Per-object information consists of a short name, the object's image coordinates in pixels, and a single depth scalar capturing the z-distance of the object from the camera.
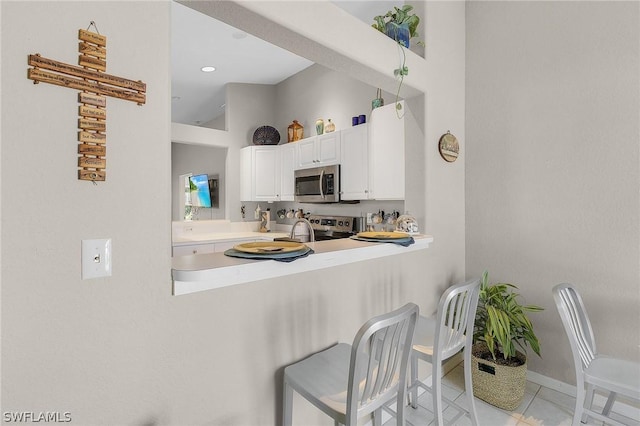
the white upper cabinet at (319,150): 3.62
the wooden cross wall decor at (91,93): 0.96
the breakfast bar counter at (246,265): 1.13
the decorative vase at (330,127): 3.84
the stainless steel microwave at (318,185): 3.58
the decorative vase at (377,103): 3.13
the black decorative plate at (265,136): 4.56
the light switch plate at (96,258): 0.97
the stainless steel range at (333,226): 3.76
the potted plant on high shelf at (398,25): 2.03
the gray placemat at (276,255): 1.31
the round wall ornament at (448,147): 2.42
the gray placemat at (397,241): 1.86
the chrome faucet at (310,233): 1.86
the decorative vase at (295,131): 4.36
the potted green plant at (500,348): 2.16
